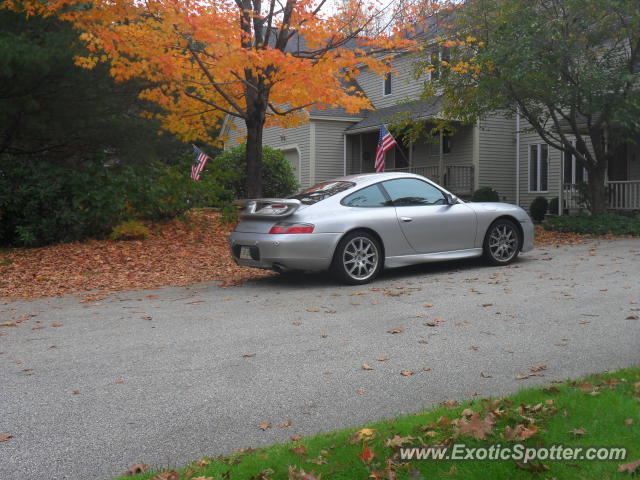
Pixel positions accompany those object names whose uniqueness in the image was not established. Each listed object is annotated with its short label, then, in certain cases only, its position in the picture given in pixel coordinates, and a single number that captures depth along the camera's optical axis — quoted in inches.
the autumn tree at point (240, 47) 469.7
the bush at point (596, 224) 653.3
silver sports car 368.2
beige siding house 896.9
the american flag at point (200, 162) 909.8
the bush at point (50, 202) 547.5
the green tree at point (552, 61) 620.4
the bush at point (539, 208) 922.7
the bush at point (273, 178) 916.6
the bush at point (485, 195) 929.5
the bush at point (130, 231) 572.1
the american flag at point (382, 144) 869.2
